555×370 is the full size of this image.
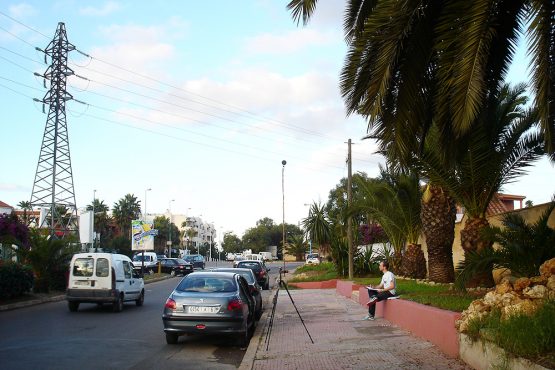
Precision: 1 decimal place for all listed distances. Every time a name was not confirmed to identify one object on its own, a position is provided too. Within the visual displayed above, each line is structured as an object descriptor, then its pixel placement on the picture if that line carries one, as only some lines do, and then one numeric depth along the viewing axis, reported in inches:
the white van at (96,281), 710.5
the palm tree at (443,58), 255.0
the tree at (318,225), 1509.6
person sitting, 545.3
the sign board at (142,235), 1638.8
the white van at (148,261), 2046.0
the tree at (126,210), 3873.0
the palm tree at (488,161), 527.8
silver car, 442.3
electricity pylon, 1638.8
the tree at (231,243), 6060.0
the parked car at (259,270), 1201.3
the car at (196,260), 2224.4
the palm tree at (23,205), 3567.9
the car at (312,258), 2626.0
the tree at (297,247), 2844.5
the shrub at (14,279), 762.2
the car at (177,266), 1843.0
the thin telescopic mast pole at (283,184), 2100.1
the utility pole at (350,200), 1163.9
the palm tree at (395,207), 856.3
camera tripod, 435.5
